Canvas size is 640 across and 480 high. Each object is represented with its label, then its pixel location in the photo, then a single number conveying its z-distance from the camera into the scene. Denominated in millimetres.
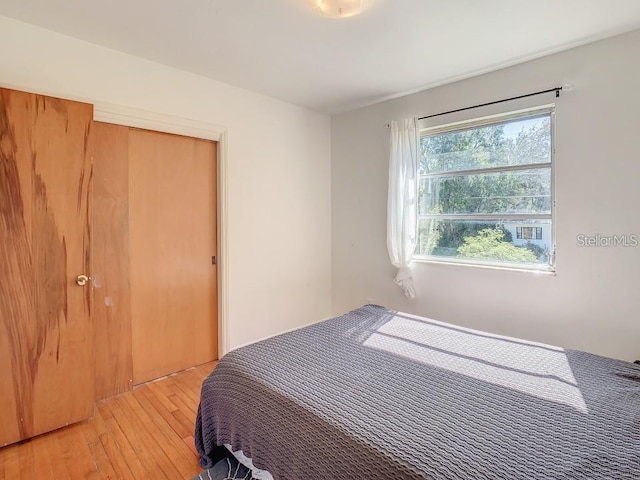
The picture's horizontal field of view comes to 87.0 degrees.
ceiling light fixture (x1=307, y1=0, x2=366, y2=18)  1800
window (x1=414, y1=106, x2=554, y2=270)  2605
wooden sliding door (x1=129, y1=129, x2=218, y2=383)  2639
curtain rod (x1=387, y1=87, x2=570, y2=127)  2439
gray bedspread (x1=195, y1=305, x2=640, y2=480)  1048
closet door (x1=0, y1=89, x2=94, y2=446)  1908
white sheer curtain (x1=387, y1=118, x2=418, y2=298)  3172
